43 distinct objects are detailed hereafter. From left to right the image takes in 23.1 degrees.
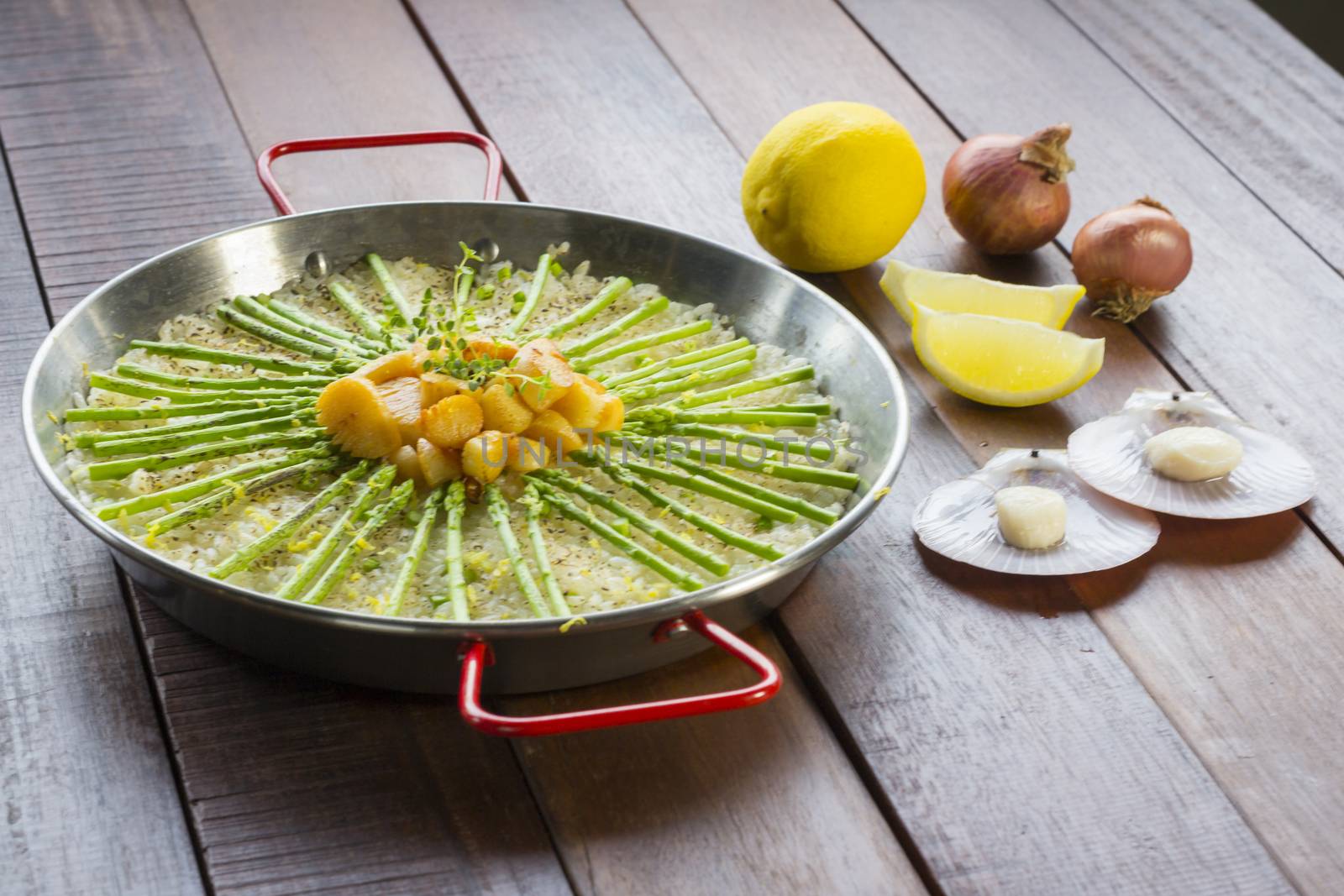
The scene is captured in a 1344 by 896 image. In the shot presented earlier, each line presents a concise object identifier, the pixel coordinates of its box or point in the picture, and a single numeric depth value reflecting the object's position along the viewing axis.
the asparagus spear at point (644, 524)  1.12
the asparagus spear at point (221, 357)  1.20
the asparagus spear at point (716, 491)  1.15
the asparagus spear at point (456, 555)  1.10
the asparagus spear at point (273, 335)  1.21
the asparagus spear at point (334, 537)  1.11
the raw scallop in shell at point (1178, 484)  1.19
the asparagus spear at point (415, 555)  1.10
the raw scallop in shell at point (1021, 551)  1.17
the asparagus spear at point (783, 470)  1.16
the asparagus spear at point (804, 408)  1.20
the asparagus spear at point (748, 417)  1.19
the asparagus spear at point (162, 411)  1.17
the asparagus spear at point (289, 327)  1.22
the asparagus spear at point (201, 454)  1.15
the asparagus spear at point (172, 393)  1.18
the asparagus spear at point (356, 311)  1.23
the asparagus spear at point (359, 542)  1.11
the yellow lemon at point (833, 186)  1.28
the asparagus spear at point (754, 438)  1.18
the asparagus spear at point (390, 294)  1.24
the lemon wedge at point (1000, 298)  1.26
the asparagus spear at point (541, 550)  1.10
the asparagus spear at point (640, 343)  1.22
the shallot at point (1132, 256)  1.29
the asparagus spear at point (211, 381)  1.19
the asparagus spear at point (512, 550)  1.10
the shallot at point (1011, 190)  1.32
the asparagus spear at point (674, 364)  1.21
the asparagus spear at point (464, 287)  1.24
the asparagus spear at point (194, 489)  1.13
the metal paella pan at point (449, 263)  1.07
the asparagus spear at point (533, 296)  1.23
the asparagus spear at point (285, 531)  1.11
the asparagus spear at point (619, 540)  1.11
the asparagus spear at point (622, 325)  1.22
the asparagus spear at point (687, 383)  1.20
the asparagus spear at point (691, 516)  1.13
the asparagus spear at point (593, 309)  1.23
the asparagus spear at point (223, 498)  1.13
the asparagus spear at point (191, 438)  1.15
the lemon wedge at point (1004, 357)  1.23
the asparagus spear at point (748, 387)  1.20
